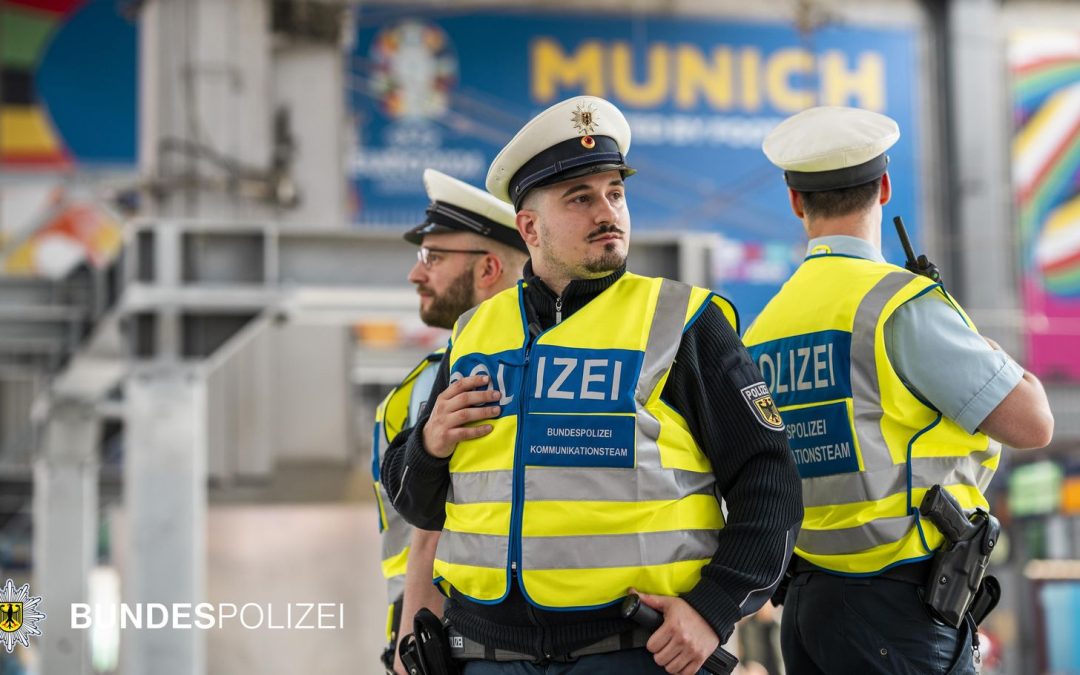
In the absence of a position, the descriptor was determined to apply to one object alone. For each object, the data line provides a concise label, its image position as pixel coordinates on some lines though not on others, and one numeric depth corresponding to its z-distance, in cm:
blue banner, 2156
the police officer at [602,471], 267
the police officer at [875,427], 315
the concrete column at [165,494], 969
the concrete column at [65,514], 1373
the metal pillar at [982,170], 2352
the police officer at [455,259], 402
